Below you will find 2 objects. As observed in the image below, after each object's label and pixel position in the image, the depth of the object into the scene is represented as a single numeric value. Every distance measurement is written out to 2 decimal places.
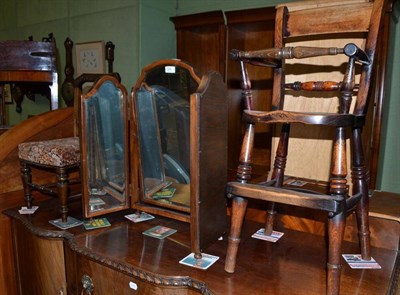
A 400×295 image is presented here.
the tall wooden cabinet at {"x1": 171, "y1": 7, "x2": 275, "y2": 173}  3.15
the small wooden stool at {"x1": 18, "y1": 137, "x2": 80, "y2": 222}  1.55
